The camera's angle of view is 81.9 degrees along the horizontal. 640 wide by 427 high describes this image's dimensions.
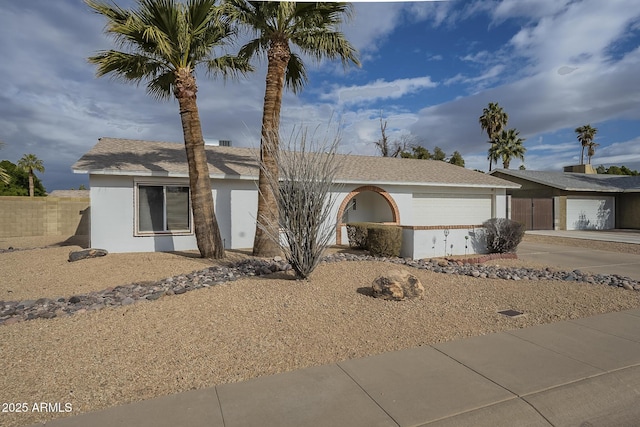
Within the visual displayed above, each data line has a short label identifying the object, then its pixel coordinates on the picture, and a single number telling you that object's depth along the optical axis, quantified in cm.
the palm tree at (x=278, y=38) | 945
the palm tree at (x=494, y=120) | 3969
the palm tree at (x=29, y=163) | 4091
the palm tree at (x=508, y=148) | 3731
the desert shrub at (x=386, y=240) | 1099
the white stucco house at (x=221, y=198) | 1145
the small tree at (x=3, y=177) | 1470
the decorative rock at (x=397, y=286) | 616
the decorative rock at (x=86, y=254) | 977
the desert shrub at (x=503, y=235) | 1177
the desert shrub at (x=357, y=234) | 1230
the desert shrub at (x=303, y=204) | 705
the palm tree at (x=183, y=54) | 885
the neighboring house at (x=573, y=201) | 2355
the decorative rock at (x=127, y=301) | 586
